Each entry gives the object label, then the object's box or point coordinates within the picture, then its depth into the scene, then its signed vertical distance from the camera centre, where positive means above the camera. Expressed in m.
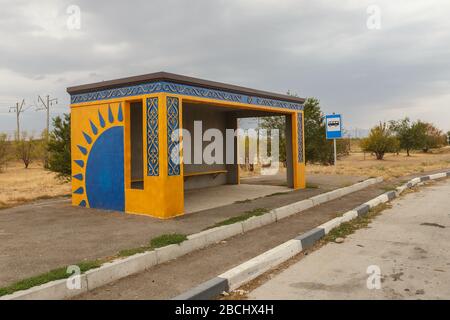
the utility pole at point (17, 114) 45.92 +5.72
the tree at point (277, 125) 24.84 +2.04
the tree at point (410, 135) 46.41 +2.33
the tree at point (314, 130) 25.36 +1.69
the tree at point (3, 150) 35.38 +0.97
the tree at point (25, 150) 41.75 +1.10
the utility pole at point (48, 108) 37.32 +5.30
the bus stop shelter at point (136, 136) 7.96 +0.53
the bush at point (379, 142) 39.03 +1.20
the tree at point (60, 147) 15.02 +0.51
